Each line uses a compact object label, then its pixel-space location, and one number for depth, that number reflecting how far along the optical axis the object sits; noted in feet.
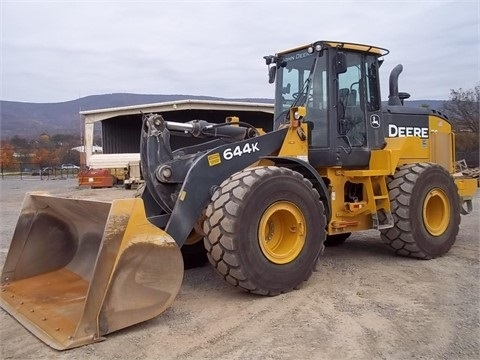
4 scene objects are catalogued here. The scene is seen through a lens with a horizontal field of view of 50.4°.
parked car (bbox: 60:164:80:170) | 147.01
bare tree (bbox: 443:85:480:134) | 89.66
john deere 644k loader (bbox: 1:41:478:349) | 13.44
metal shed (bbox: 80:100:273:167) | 77.61
